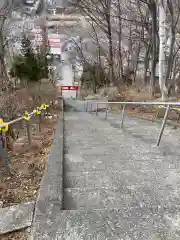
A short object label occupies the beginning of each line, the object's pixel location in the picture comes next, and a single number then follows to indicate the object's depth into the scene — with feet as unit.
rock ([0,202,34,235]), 5.12
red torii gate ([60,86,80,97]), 88.98
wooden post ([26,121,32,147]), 12.33
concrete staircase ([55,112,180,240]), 4.73
